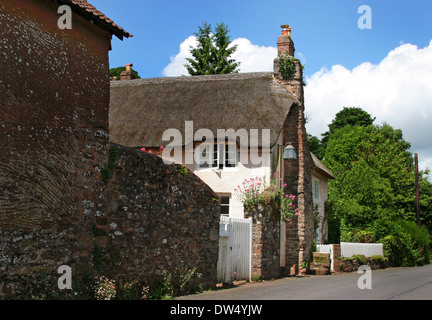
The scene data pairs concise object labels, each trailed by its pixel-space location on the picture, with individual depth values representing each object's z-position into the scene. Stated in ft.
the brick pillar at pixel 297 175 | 61.00
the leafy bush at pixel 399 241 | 72.54
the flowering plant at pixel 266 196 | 46.52
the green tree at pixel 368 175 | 79.20
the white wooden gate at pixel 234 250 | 41.39
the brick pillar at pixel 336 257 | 61.05
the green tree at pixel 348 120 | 146.10
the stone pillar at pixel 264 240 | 45.78
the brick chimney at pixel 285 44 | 67.94
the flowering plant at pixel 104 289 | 26.45
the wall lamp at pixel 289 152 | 51.85
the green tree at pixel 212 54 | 110.73
